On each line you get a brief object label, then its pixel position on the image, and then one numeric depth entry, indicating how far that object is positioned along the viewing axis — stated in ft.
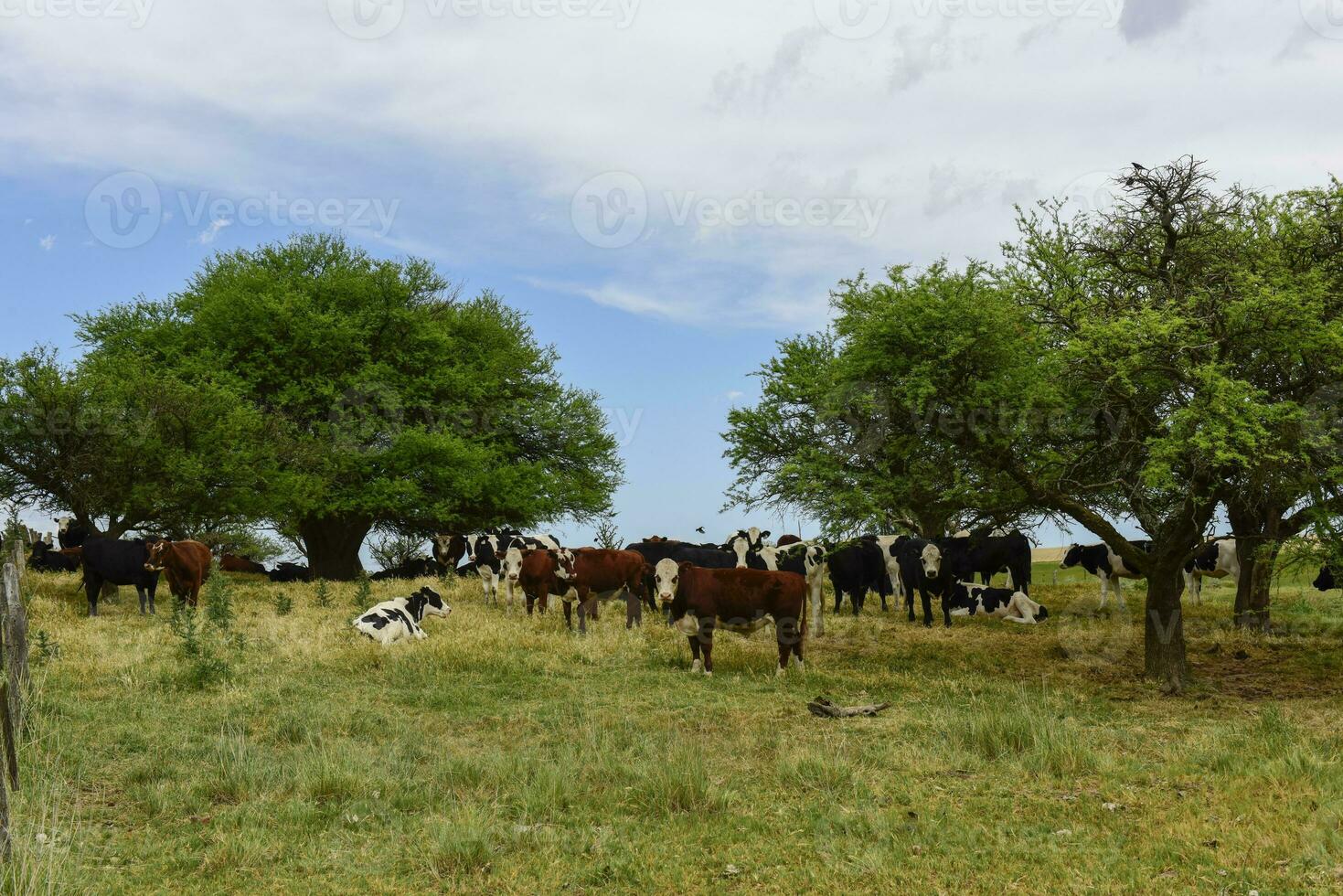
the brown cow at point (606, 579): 62.39
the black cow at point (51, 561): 97.66
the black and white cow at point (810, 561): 67.67
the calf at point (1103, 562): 81.87
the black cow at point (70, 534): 103.83
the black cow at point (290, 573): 116.57
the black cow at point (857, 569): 78.59
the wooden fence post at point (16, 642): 29.84
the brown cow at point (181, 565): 68.80
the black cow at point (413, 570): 118.08
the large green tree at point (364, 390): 106.63
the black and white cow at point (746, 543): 75.56
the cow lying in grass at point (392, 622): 56.18
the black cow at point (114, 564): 68.03
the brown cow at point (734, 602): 50.75
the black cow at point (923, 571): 73.72
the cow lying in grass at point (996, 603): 77.30
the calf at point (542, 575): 66.54
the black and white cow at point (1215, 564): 87.15
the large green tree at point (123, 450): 80.18
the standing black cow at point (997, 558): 79.17
